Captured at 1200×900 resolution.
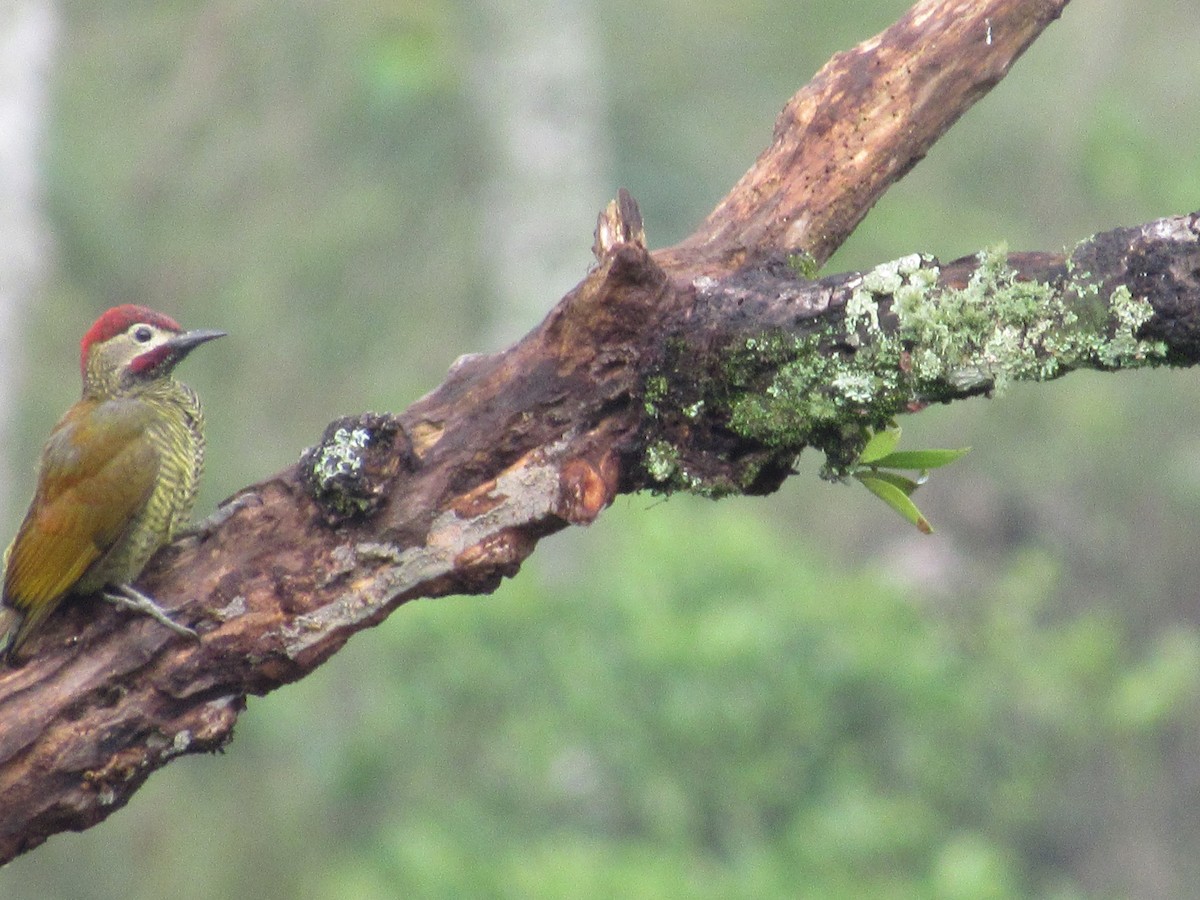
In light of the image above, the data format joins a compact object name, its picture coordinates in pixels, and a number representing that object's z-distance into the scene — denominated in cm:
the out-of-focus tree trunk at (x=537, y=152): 3334
